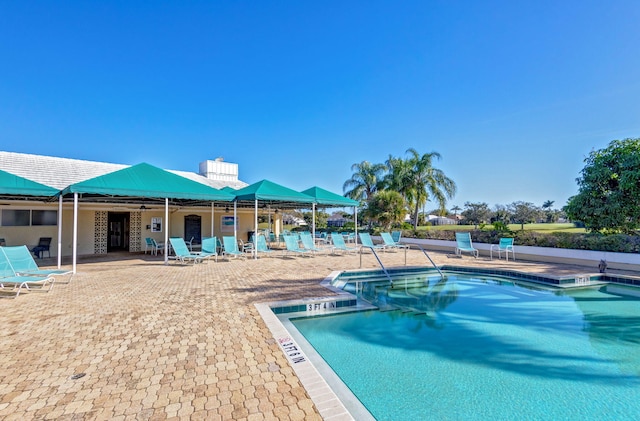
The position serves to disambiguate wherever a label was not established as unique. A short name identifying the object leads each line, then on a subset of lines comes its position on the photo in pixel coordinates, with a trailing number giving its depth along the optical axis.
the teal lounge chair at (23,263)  7.36
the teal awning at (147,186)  9.72
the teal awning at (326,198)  15.80
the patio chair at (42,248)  13.51
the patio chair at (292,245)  13.58
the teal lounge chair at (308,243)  14.14
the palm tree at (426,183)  25.52
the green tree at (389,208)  24.48
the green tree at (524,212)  75.38
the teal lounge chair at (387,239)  15.43
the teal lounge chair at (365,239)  14.49
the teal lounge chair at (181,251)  11.25
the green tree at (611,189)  11.10
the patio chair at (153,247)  14.58
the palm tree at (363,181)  29.97
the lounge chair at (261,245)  13.59
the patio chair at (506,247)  12.98
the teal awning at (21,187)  9.31
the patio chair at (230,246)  12.80
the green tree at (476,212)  74.56
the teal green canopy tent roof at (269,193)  13.16
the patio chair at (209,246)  12.10
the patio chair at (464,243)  13.87
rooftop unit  25.23
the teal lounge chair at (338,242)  14.52
